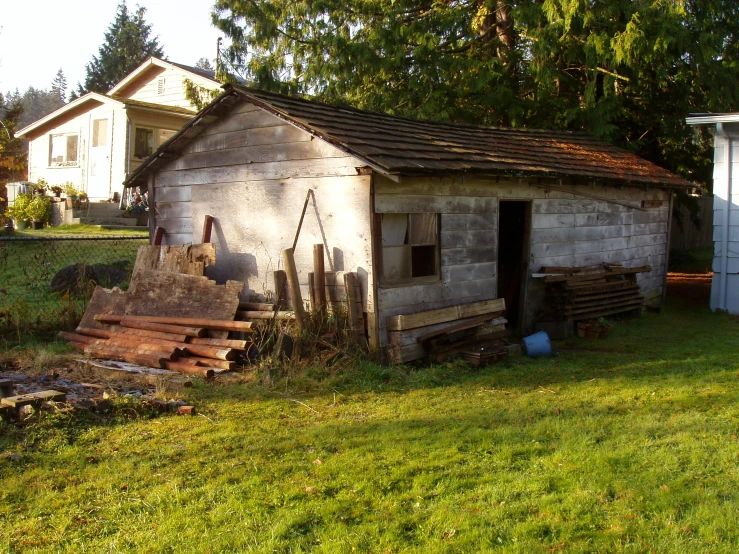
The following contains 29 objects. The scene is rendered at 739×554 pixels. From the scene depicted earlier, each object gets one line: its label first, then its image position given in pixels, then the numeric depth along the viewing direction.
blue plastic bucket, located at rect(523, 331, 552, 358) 10.41
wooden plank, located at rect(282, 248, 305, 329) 9.17
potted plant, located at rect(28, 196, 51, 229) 24.03
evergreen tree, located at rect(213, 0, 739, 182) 16.41
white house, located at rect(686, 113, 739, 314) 14.22
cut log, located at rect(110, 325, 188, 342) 9.20
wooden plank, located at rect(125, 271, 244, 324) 9.39
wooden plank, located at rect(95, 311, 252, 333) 8.95
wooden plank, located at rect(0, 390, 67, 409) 6.42
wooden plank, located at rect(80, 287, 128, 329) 10.40
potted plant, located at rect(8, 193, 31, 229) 24.11
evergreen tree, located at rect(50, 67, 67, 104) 112.44
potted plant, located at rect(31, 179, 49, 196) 26.00
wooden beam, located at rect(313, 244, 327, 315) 9.38
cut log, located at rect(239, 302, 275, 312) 9.46
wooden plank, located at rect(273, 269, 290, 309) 9.52
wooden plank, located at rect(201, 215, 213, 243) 10.83
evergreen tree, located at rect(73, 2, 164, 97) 60.72
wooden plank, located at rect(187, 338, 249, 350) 8.71
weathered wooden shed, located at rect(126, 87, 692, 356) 9.27
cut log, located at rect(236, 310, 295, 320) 9.23
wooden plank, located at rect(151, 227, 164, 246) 11.72
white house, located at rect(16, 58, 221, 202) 26.17
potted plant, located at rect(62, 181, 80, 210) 24.33
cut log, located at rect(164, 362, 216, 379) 8.41
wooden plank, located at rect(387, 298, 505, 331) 9.21
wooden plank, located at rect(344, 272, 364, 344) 9.13
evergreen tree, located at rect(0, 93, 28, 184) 20.11
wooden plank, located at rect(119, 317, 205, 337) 9.19
